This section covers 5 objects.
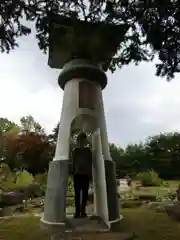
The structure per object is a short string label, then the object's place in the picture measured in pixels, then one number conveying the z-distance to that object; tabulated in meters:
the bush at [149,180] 7.47
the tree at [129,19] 2.43
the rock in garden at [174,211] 3.61
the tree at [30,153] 9.19
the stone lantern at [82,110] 3.05
